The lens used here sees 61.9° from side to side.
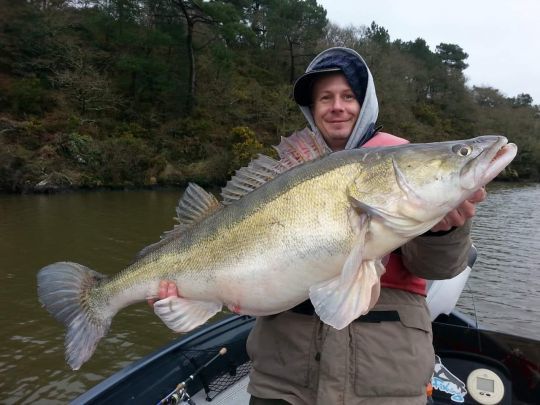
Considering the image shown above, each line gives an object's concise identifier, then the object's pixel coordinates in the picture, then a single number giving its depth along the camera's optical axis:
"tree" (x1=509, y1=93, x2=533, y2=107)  64.63
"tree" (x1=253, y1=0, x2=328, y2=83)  44.41
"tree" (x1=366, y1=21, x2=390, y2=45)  54.09
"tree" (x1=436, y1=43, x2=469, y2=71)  64.25
